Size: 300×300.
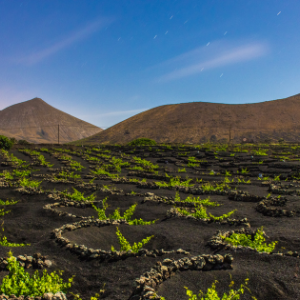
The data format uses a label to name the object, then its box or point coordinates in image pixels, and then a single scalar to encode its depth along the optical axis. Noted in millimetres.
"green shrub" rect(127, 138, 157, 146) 49056
